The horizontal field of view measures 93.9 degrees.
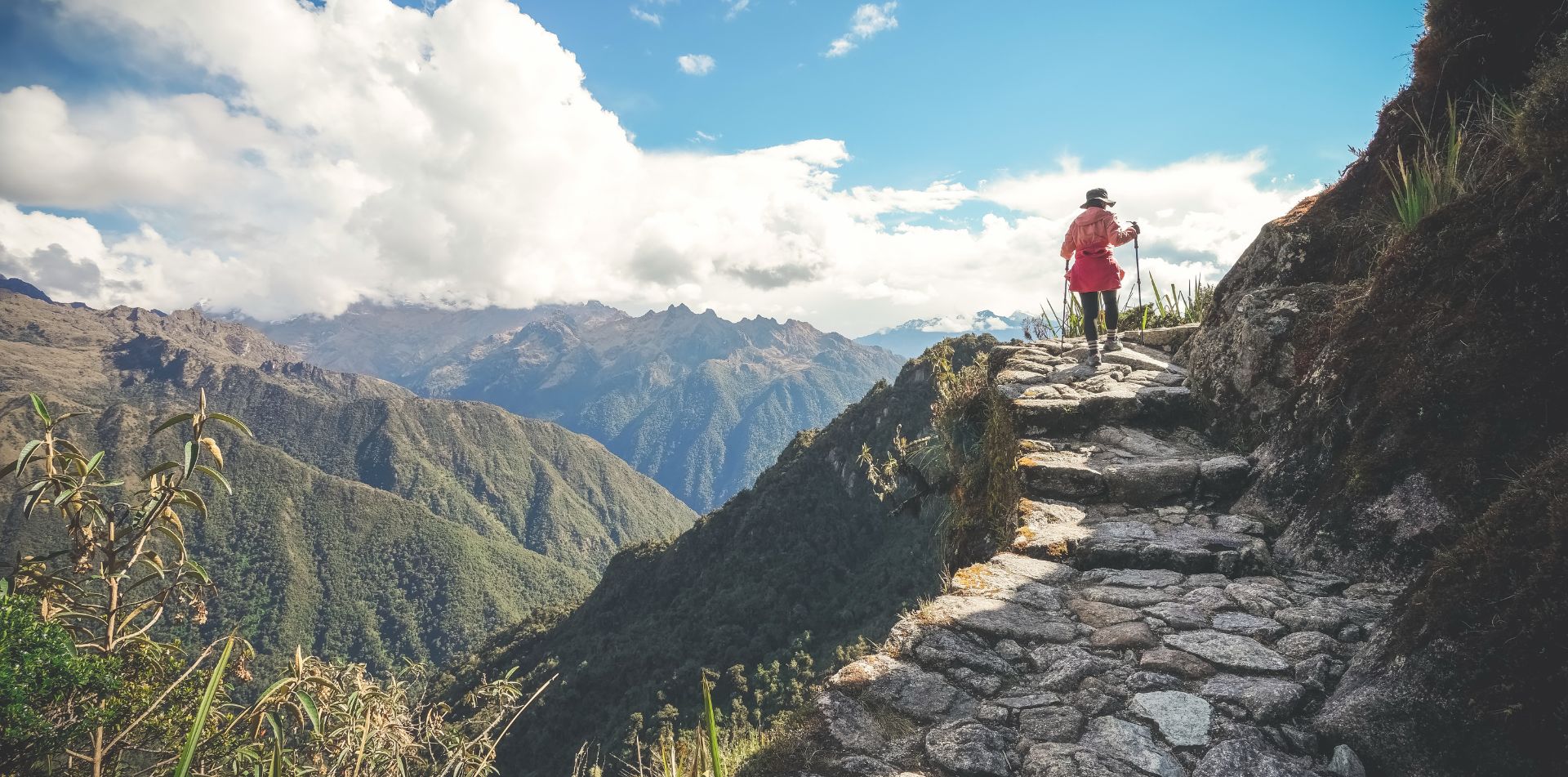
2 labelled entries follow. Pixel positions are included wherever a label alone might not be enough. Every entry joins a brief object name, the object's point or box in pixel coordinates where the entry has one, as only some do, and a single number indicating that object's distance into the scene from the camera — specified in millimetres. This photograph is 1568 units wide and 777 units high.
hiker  8969
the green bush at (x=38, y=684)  2225
